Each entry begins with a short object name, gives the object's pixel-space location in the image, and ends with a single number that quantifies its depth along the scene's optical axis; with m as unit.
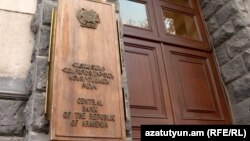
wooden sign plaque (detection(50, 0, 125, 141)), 1.77
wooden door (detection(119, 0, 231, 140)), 2.82
